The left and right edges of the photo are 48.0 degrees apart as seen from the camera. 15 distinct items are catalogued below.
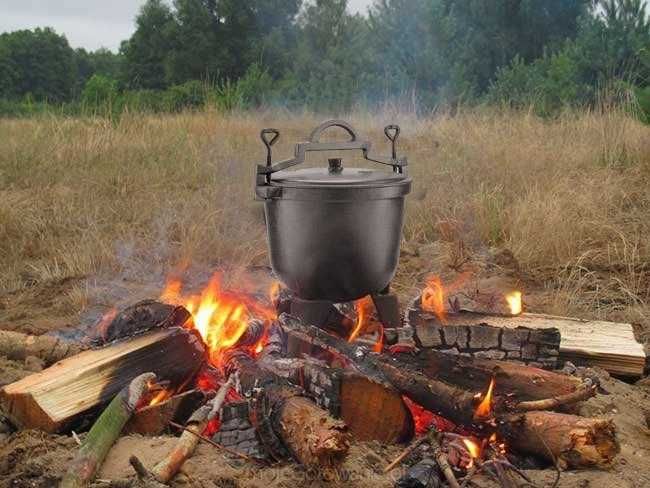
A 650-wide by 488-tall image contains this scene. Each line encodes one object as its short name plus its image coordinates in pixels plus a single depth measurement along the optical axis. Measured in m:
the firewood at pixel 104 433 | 2.19
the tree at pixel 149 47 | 31.28
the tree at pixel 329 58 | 16.12
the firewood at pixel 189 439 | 2.18
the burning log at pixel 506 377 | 2.53
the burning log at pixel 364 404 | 2.39
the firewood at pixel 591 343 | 3.14
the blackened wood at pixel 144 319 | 2.99
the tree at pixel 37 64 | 38.19
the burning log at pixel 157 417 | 2.52
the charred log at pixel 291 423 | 2.13
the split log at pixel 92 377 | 2.52
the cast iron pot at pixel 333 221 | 2.70
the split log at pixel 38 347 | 3.13
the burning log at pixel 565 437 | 2.25
